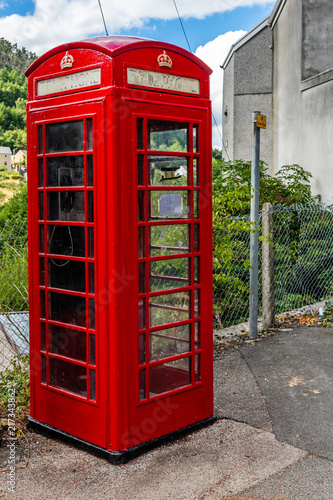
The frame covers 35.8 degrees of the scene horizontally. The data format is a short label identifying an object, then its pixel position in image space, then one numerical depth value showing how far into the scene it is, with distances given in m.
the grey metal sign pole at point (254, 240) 6.12
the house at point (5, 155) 114.81
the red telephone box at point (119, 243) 3.22
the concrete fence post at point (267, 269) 6.45
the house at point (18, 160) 106.50
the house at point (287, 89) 11.98
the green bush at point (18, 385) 4.10
